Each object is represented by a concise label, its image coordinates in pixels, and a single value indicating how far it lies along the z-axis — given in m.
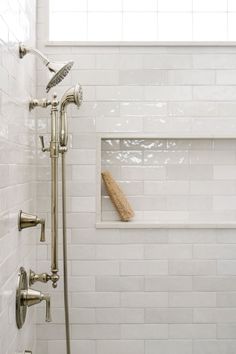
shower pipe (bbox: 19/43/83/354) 2.04
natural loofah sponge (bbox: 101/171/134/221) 2.39
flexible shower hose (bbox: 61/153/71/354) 2.10
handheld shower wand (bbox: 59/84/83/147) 2.04
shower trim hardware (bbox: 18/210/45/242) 1.88
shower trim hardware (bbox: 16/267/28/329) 1.81
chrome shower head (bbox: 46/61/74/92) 1.90
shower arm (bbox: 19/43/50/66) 1.88
